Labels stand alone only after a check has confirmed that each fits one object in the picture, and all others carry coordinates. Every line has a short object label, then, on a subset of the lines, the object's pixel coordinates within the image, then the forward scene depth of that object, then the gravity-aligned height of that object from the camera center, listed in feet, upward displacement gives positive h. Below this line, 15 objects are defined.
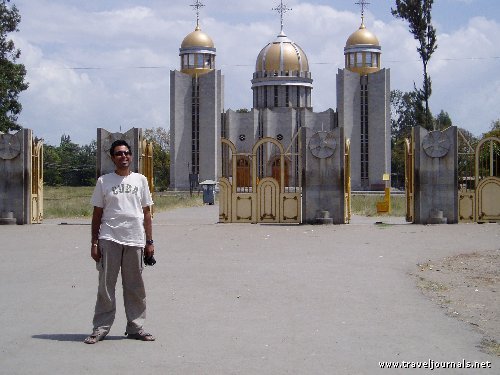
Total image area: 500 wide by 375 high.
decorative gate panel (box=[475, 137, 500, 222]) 84.02 -1.51
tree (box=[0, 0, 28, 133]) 165.99 +23.70
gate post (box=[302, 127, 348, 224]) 82.74 +1.01
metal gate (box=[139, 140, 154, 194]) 89.04 +3.09
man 25.77 -1.58
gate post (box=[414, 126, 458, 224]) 82.74 +0.95
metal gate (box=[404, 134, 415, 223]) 84.74 +0.80
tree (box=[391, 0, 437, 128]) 191.21 +37.86
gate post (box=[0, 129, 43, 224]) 84.23 +1.27
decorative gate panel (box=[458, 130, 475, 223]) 84.33 -2.01
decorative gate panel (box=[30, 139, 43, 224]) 86.33 +0.99
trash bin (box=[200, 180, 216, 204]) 161.38 -0.94
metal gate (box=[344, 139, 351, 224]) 85.51 +0.22
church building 265.75 +24.60
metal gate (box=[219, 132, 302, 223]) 84.61 -1.56
